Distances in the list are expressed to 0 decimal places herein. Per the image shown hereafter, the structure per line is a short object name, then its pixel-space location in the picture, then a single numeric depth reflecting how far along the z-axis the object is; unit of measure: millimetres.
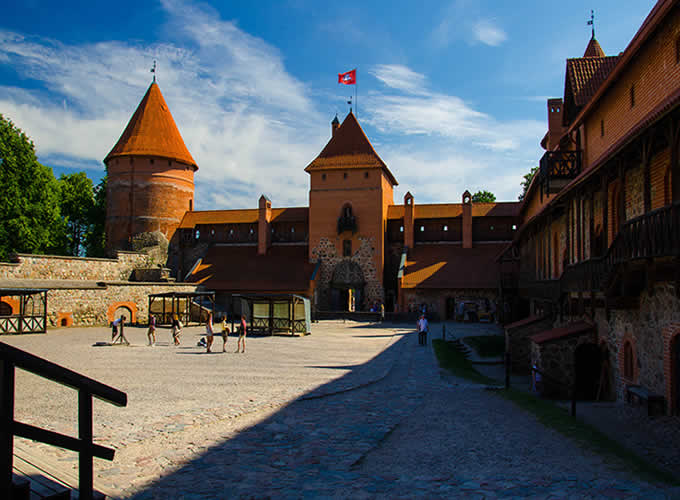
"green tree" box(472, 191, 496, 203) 53562
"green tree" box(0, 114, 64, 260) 33062
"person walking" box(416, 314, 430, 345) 21016
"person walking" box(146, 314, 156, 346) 20055
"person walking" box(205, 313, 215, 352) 17891
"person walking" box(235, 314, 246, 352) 17953
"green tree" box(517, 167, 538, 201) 45622
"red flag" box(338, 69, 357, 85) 39072
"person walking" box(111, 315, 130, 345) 19984
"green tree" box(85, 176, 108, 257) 47781
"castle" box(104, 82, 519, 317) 36625
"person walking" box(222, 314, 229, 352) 18000
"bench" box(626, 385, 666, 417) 9625
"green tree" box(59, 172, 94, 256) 46500
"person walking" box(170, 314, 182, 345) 20359
